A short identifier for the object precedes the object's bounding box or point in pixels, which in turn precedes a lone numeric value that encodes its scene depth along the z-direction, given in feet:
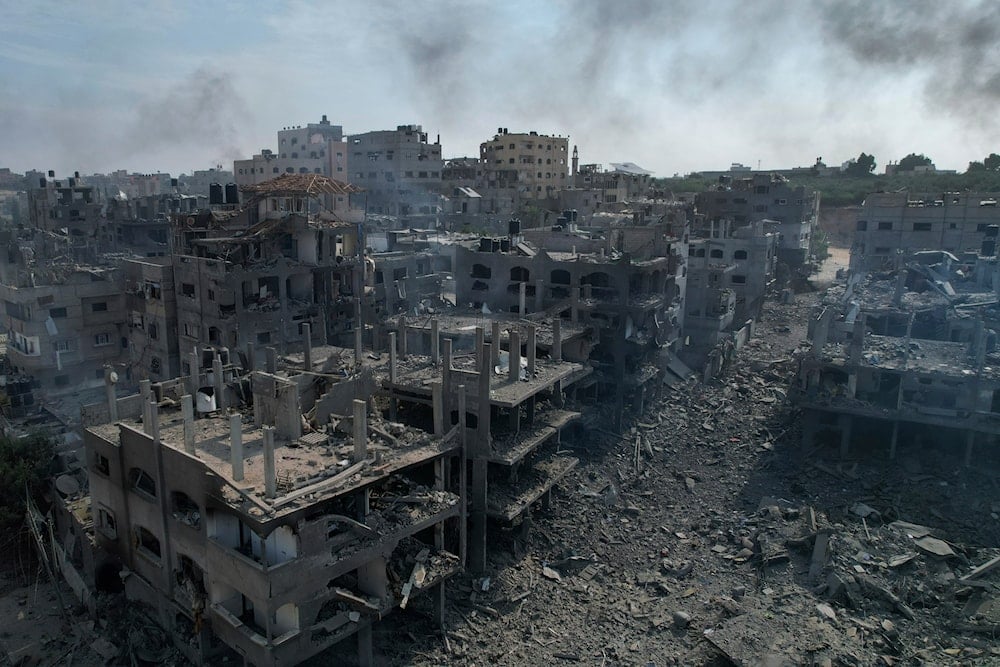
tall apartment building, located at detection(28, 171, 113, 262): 225.35
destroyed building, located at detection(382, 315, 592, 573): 83.66
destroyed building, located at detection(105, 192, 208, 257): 216.33
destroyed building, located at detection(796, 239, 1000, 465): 105.91
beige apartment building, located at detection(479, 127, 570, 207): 302.04
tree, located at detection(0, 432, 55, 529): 92.12
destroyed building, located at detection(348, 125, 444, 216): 273.54
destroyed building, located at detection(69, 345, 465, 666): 61.62
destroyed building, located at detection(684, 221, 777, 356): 163.94
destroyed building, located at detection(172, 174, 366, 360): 125.18
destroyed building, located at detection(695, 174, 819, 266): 224.33
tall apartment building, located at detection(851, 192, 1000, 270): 186.29
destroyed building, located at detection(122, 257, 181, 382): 137.28
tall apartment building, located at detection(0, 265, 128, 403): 139.64
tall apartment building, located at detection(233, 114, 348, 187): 309.22
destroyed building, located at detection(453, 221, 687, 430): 132.87
